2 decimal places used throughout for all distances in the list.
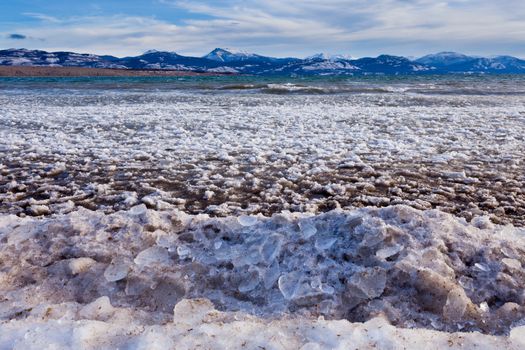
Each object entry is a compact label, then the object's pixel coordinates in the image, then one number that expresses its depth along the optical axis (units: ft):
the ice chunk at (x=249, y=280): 9.84
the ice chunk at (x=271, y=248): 10.67
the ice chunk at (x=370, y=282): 9.34
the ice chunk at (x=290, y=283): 9.43
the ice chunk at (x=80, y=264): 10.34
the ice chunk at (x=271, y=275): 9.87
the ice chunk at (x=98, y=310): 8.59
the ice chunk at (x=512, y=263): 9.84
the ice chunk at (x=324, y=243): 10.85
